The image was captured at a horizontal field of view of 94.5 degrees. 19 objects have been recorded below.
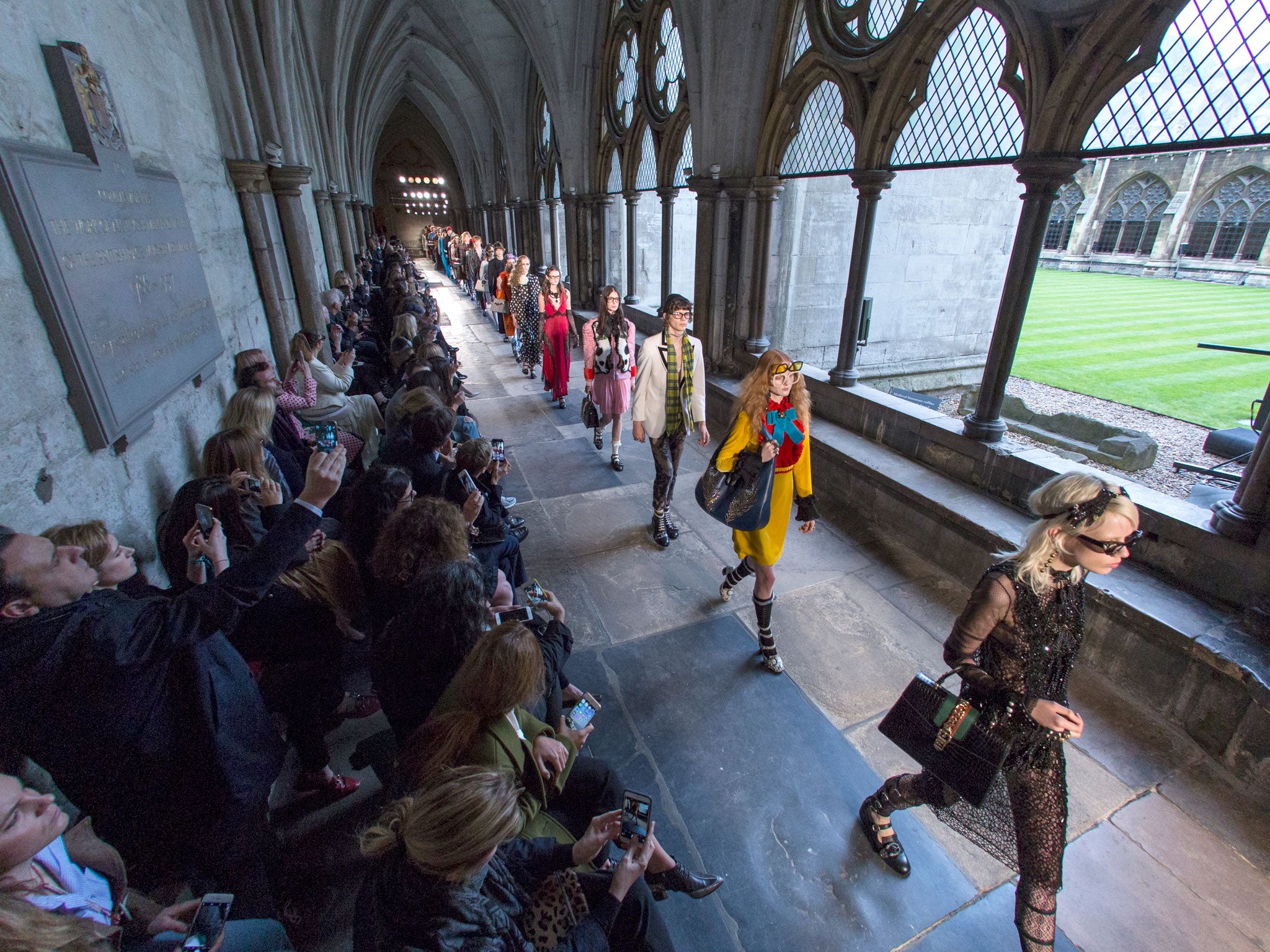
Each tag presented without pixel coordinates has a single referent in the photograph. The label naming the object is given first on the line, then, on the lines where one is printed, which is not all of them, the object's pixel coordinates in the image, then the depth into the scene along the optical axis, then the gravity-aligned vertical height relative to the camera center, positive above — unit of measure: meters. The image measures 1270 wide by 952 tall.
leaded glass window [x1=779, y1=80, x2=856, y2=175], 5.77 +0.87
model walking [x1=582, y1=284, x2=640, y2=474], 5.56 -1.15
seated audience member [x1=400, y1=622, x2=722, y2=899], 1.62 -1.31
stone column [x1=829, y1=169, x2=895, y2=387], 5.26 -0.33
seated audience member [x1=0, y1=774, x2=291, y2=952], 1.04 -1.35
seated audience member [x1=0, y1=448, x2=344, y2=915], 1.37 -1.15
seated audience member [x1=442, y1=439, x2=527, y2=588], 3.13 -1.43
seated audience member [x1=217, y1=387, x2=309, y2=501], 3.06 -0.90
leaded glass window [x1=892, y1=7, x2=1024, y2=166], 4.32 +0.90
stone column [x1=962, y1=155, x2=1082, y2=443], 3.78 -0.31
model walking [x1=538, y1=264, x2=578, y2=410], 6.84 -1.17
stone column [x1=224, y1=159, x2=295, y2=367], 5.07 -0.17
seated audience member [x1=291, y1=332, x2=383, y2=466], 4.44 -1.26
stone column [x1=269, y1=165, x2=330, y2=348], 5.76 -0.10
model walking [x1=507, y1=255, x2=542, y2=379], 8.27 -1.08
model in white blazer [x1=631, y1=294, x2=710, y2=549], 4.23 -1.05
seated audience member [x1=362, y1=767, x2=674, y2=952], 1.21 -1.25
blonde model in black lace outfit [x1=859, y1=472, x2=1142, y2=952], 1.77 -1.25
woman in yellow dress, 3.09 -1.09
